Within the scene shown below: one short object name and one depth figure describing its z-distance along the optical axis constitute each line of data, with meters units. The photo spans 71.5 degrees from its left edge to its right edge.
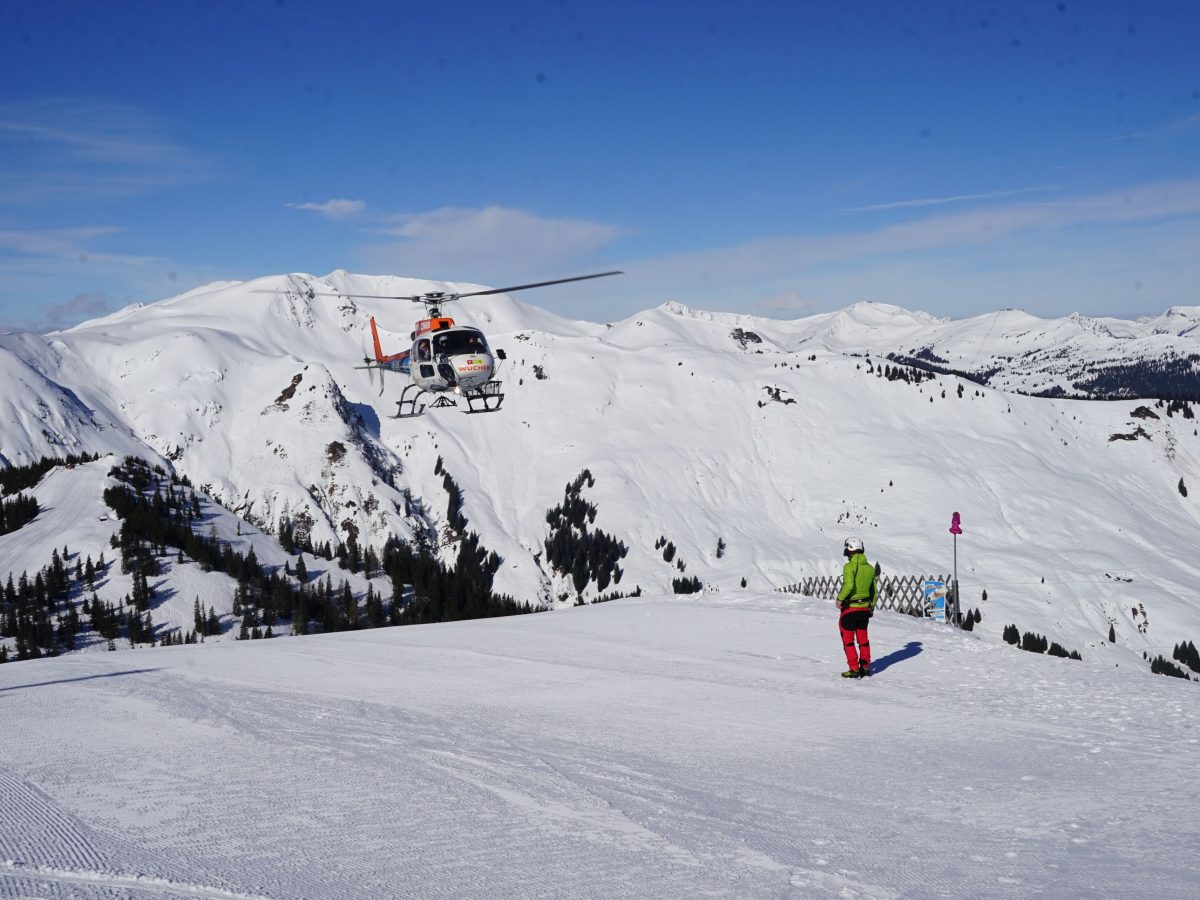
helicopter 36.00
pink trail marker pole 26.20
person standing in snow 14.47
